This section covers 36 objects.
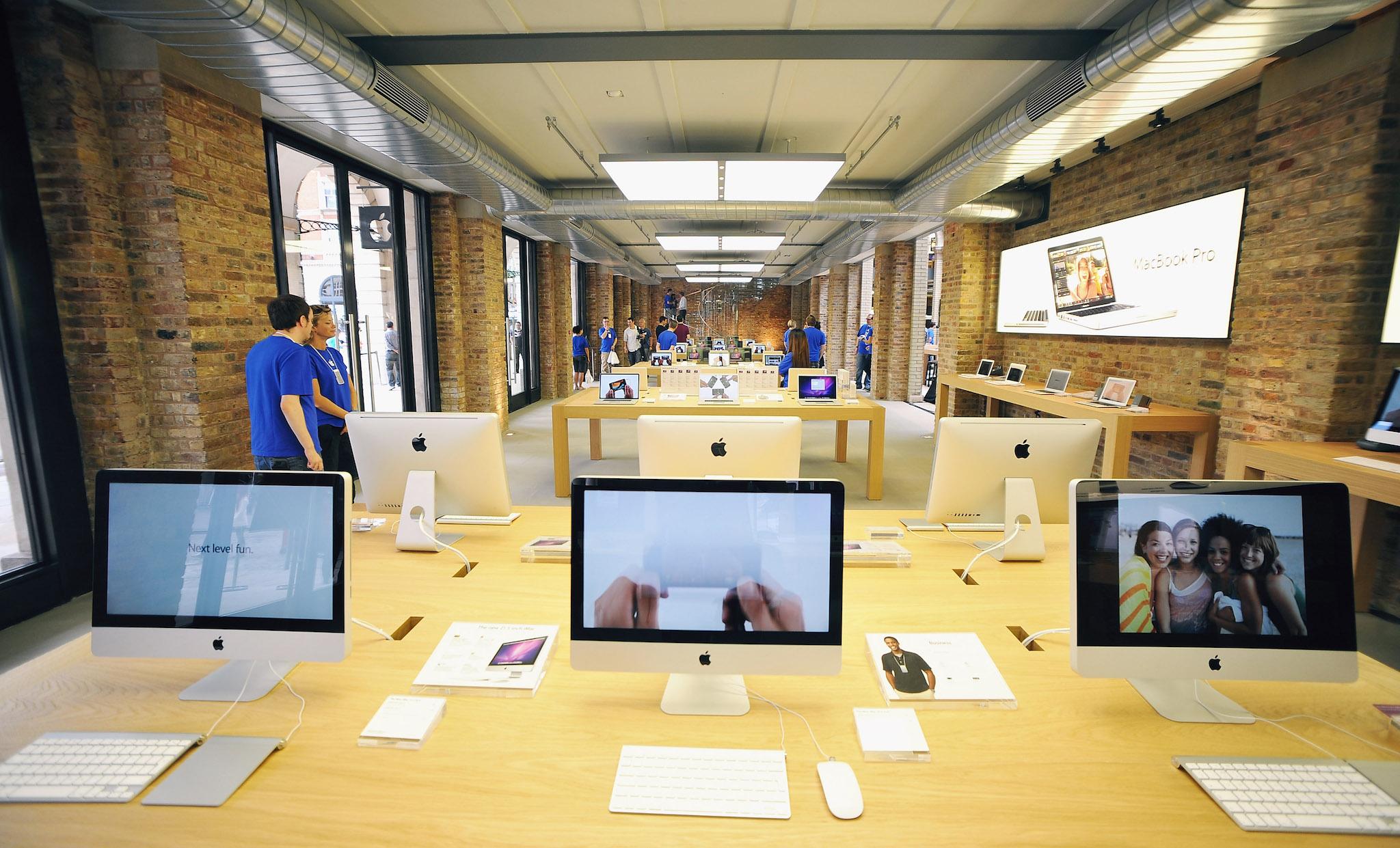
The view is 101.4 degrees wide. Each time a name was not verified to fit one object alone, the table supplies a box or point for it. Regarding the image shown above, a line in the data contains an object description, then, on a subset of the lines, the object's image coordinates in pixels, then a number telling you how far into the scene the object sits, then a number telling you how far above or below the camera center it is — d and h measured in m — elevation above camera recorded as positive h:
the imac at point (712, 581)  1.29 -0.53
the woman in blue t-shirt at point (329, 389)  3.83 -0.32
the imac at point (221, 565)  1.33 -0.52
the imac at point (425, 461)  2.19 -0.46
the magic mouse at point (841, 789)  1.05 -0.83
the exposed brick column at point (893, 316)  11.00 +0.60
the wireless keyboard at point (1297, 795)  1.02 -0.83
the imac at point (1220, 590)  1.29 -0.53
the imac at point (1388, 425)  3.04 -0.39
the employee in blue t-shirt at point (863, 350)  12.73 -0.05
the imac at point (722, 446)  2.08 -0.36
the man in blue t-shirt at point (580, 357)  12.28 -0.28
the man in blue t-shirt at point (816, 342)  10.60 +0.10
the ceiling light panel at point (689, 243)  9.43 +1.73
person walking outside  7.15 -0.16
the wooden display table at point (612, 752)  1.01 -0.84
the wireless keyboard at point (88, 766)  1.07 -0.83
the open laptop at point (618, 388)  5.82 -0.43
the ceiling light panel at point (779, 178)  4.46 +1.39
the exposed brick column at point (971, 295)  7.69 +0.73
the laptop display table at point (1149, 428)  4.40 -0.60
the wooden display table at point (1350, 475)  2.71 -0.64
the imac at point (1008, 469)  2.10 -0.44
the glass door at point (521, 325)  10.72 +0.37
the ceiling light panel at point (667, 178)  4.50 +1.39
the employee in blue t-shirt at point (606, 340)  12.81 +0.12
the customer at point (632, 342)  14.28 +0.09
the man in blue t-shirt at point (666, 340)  12.60 +0.13
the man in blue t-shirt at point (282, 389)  3.20 -0.26
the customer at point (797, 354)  8.54 -0.11
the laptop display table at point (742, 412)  5.25 -0.63
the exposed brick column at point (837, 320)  15.79 +0.77
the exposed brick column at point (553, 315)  11.61 +0.61
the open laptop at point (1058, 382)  5.86 -0.34
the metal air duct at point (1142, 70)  2.45 +1.46
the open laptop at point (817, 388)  5.82 -0.42
